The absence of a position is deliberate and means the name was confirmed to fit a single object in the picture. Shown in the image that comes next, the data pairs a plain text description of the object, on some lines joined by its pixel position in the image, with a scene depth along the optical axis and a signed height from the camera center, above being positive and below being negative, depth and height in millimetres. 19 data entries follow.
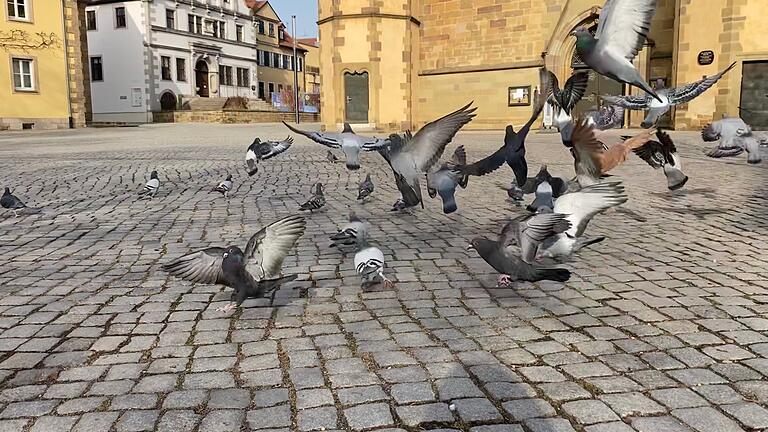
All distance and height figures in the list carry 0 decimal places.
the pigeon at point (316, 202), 7914 -927
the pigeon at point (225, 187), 9356 -841
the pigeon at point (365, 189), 8625 -809
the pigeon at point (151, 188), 9266 -843
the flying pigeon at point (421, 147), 5383 -129
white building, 54031 +7708
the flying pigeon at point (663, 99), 7098 +420
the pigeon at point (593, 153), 4645 -164
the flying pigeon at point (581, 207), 4461 -570
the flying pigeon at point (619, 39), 4613 +769
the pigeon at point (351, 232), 5152 -862
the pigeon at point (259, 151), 9992 -289
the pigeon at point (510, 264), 4020 -943
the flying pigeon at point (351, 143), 6246 -99
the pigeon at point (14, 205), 7836 -930
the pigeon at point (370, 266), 4512 -1018
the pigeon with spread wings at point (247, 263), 4027 -888
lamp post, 47875 +9068
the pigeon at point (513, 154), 5943 -221
